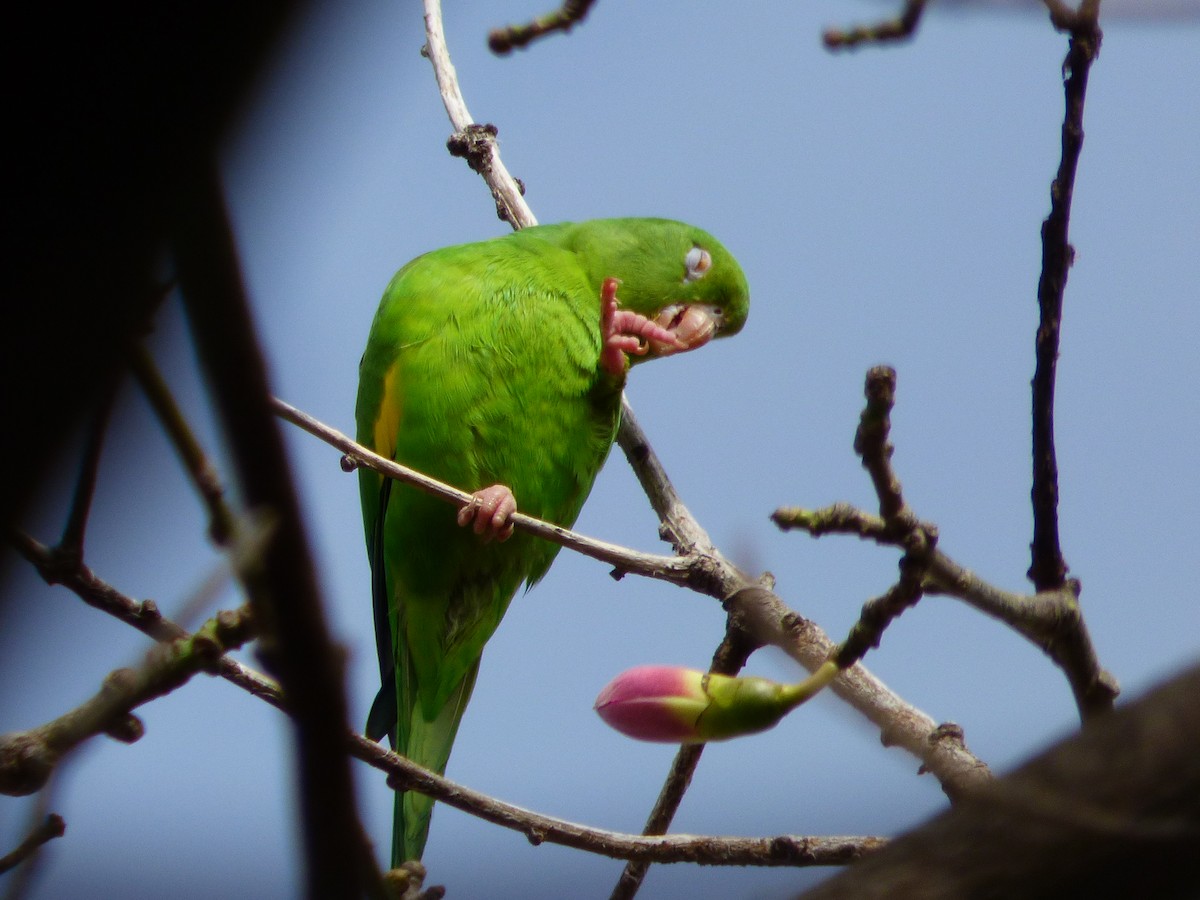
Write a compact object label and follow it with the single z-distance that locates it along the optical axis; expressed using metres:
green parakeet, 5.48
